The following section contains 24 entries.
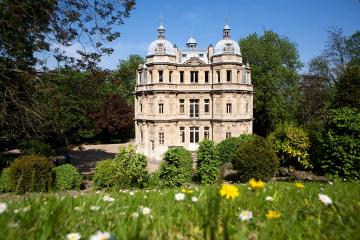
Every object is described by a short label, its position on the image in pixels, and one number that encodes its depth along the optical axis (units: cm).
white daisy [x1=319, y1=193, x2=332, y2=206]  274
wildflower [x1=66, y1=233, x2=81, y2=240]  248
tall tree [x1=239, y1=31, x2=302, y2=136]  4356
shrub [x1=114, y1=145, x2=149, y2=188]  2014
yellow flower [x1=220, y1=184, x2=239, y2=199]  291
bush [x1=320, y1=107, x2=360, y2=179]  2047
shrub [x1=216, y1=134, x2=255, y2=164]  3059
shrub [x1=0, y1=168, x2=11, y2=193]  2073
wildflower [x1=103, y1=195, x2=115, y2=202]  384
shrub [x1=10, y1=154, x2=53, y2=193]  1916
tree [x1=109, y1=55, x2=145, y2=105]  6258
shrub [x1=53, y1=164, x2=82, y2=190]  2100
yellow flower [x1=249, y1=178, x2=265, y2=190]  289
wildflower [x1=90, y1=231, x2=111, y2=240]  226
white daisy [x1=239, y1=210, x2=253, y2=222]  271
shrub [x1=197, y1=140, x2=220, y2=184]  2336
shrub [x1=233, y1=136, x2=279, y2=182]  2153
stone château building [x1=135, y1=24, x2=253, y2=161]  3756
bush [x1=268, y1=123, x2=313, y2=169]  2497
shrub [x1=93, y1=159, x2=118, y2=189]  2039
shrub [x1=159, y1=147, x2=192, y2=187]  2202
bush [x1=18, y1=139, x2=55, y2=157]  2638
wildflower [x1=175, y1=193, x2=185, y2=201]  337
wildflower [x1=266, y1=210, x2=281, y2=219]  257
